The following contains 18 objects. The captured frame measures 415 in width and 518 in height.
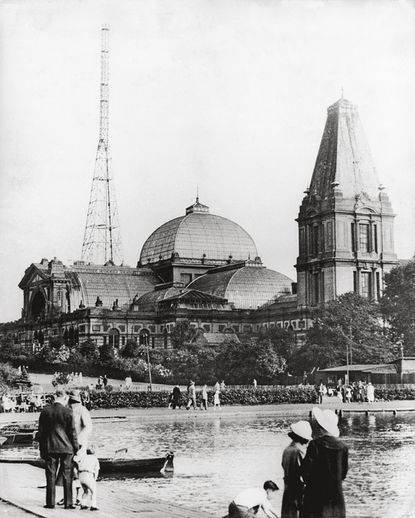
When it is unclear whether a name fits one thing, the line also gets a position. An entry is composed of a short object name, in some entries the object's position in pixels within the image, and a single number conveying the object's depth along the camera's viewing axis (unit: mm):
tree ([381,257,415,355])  97938
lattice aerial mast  136000
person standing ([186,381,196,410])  68769
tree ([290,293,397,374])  97381
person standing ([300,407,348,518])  15617
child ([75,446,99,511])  21047
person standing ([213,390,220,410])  70350
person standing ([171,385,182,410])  69625
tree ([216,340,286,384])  103812
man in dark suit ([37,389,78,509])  20988
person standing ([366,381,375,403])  74750
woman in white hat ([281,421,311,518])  16484
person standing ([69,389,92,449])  21875
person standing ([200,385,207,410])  68338
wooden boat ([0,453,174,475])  29516
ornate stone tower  129625
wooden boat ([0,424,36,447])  39188
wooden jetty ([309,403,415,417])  66250
